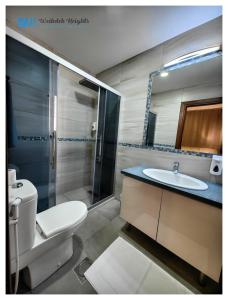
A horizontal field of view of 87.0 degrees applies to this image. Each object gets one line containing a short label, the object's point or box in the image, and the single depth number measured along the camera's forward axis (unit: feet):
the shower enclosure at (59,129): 4.05
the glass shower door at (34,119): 3.93
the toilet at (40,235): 2.37
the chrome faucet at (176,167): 4.46
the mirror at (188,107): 3.96
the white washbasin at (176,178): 3.70
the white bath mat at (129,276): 2.86
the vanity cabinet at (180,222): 2.78
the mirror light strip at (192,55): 3.94
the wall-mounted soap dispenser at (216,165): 3.70
